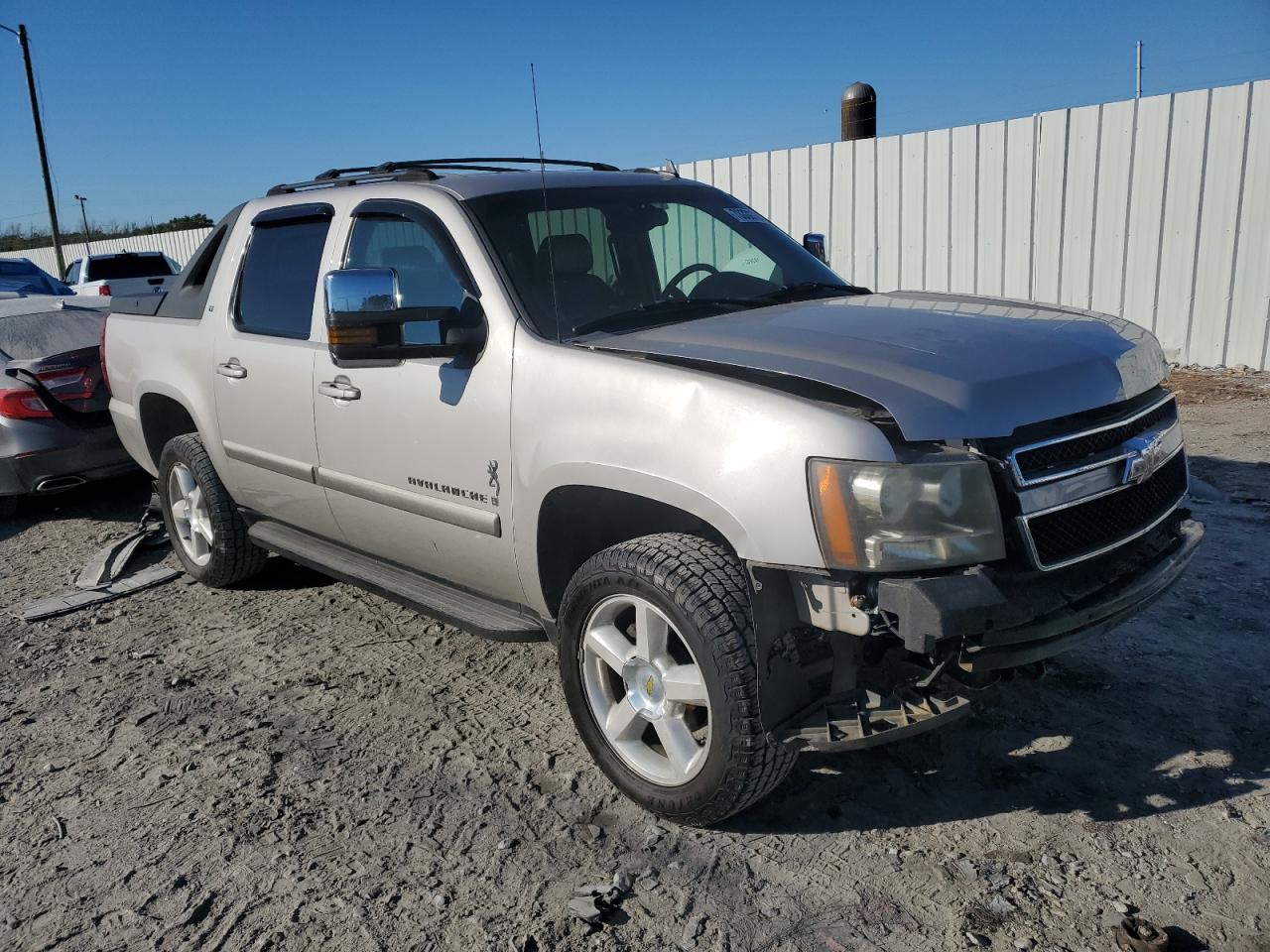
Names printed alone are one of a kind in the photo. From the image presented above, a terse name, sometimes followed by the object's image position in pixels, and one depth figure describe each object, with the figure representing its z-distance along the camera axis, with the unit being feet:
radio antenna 10.89
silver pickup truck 8.00
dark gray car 19.80
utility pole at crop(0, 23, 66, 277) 93.04
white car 56.49
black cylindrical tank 43.52
